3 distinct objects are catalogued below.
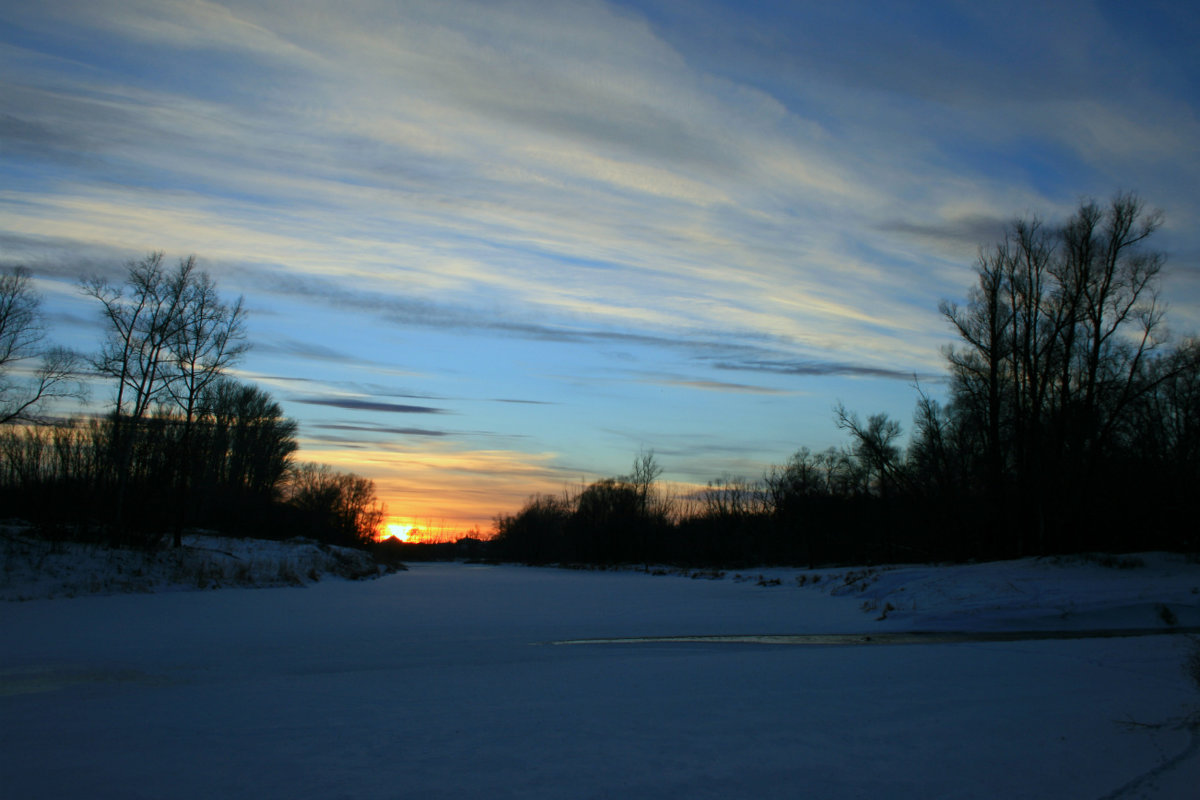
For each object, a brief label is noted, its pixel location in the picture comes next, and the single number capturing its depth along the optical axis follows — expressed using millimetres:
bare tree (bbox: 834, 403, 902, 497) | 33906
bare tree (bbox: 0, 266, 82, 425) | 21328
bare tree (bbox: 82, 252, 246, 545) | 24156
